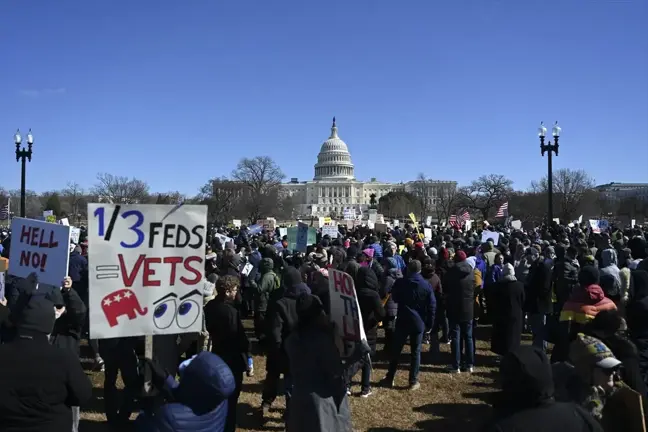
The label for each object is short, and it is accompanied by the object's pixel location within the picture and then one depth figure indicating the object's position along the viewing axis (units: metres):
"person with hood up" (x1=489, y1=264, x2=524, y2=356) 7.02
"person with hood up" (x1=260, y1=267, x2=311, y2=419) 5.69
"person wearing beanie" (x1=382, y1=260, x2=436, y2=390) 7.01
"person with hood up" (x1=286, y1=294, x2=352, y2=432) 3.79
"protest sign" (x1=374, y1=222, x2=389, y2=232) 29.07
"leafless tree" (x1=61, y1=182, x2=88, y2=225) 59.68
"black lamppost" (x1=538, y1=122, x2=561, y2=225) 20.44
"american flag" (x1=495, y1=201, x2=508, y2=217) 27.25
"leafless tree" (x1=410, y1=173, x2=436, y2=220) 75.43
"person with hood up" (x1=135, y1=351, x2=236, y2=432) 2.71
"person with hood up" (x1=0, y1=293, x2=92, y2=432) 2.98
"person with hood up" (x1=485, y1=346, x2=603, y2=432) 2.30
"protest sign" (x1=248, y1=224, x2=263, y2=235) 23.67
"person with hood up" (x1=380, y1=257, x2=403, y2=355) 8.42
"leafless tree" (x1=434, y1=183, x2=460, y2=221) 67.09
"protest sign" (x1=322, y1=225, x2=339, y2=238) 19.52
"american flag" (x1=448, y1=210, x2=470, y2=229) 28.19
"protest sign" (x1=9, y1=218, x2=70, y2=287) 5.52
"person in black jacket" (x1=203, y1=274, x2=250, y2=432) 5.09
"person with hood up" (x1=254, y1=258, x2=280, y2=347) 8.77
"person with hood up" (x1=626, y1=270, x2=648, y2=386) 4.34
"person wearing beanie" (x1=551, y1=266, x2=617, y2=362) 5.16
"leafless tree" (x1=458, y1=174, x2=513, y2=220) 59.43
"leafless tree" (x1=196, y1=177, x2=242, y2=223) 55.75
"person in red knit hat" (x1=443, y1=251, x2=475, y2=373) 7.66
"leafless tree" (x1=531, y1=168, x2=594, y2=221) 49.22
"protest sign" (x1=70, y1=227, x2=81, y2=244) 15.91
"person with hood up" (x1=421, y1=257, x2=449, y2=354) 8.21
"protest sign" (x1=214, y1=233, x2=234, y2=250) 14.75
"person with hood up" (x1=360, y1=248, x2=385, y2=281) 9.30
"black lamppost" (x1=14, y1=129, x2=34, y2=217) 20.52
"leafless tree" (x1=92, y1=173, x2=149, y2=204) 64.50
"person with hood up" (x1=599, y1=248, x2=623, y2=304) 6.10
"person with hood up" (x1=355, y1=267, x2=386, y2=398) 6.80
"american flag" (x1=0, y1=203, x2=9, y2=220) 27.42
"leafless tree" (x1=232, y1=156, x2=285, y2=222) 66.66
